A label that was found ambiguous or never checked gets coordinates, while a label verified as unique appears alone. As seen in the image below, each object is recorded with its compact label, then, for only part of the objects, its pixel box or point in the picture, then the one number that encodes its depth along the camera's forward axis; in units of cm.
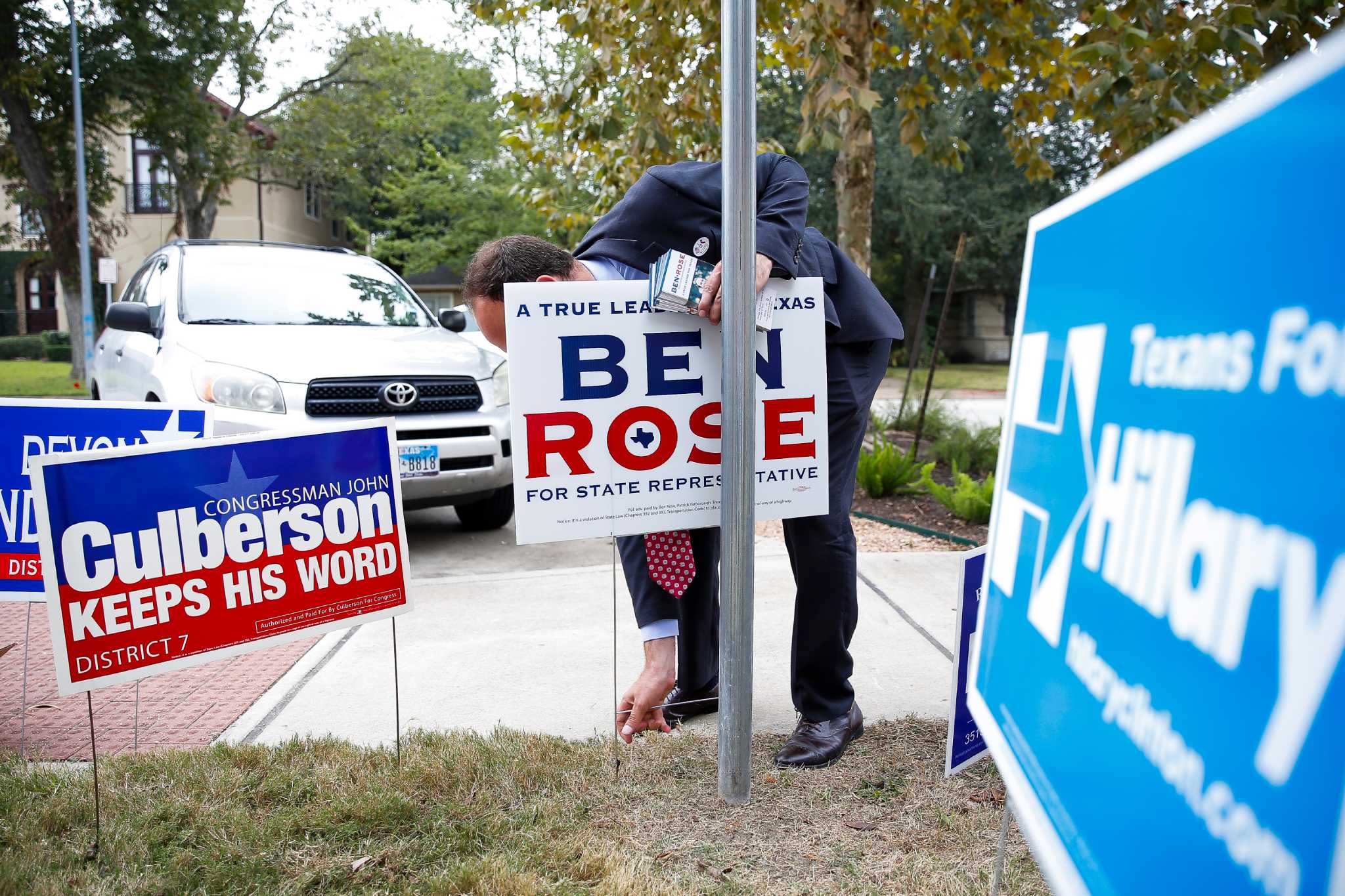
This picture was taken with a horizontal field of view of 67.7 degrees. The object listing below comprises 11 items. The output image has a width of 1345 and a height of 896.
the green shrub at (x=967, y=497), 626
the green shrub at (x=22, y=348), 3622
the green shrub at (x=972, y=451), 823
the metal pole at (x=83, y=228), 1845
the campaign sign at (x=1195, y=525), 83
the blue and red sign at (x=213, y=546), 235
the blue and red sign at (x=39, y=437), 306
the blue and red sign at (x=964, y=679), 240
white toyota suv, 528
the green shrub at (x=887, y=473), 715
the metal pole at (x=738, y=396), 237
